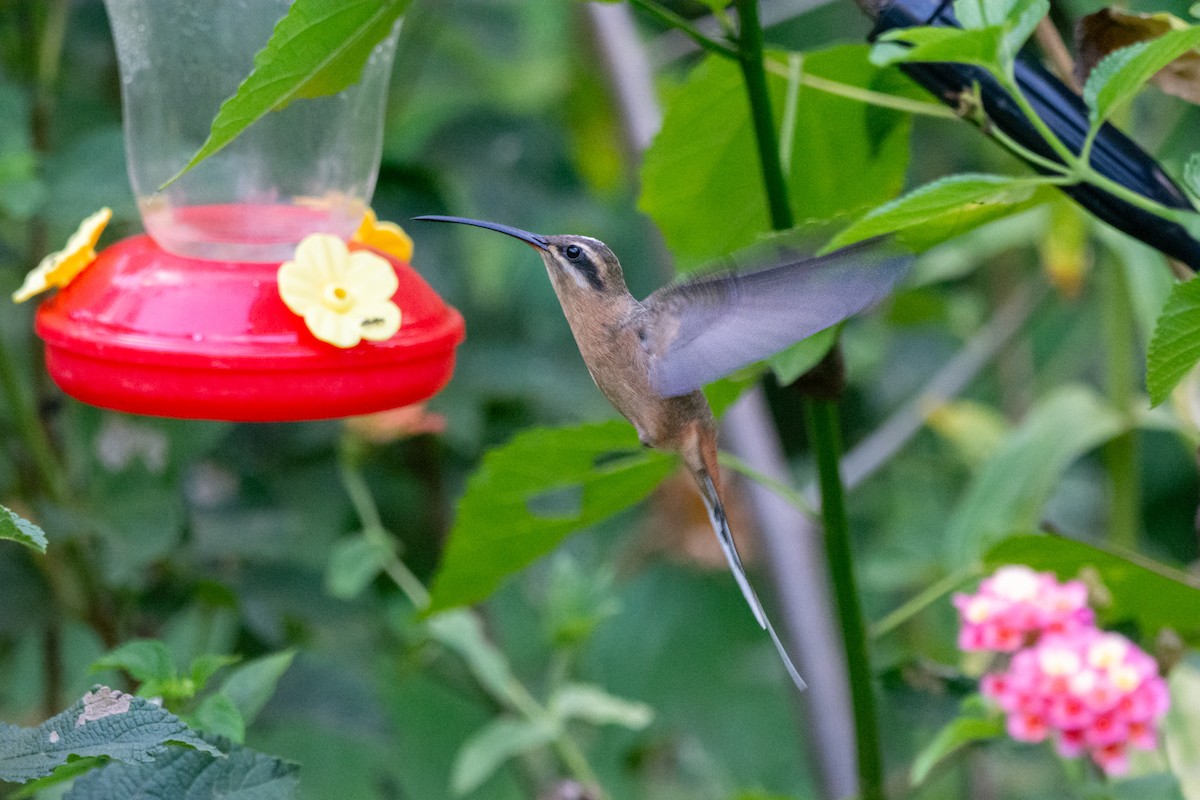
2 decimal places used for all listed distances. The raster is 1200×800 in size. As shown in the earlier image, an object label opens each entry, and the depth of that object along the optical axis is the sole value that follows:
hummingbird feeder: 4.23
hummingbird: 4.17
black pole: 4.17
